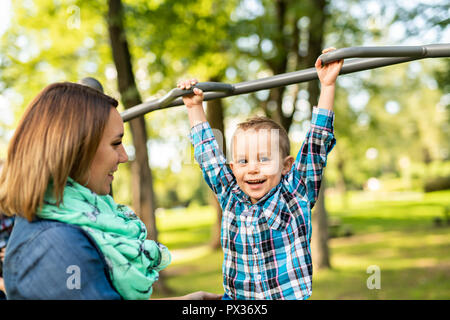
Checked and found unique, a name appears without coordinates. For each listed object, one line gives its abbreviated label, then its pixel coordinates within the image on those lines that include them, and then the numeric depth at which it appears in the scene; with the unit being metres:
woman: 1.21
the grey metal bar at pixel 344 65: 1.64
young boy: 1.93
